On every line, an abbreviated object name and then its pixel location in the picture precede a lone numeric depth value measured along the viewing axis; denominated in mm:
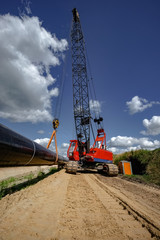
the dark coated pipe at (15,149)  2146
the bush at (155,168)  8915
